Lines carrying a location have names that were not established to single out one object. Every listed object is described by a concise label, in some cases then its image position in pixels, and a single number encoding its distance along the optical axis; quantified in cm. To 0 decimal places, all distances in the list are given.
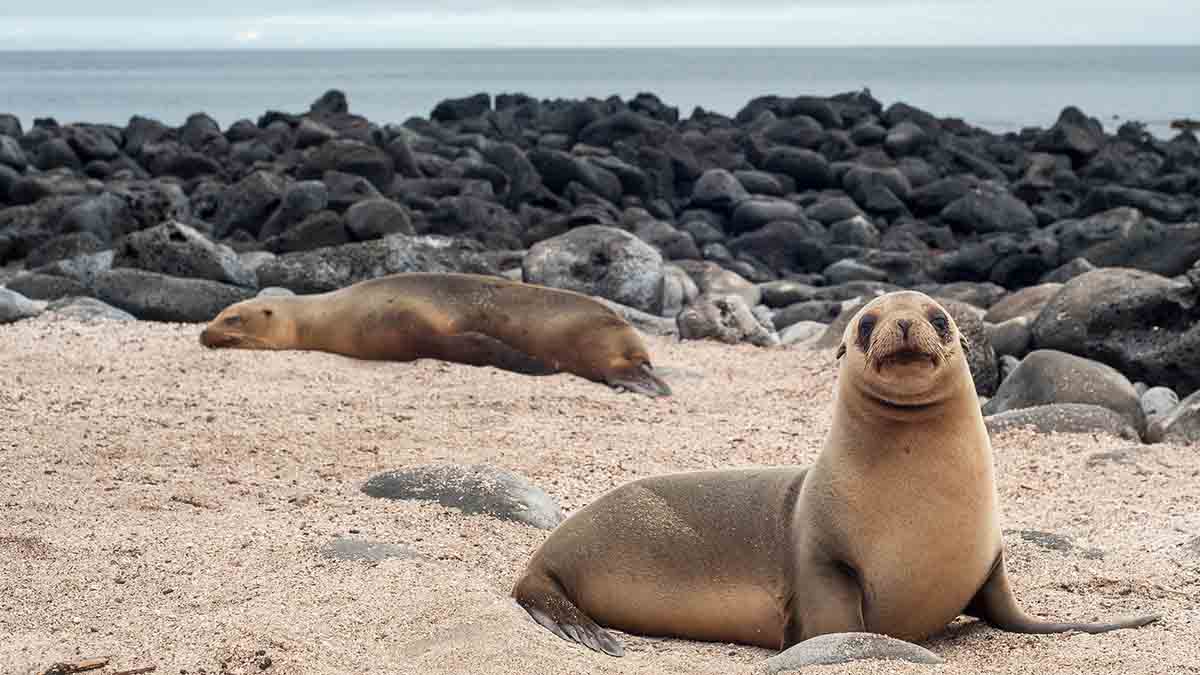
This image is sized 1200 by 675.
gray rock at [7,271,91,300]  1184
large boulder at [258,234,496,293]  1181
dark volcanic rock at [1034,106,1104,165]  2717
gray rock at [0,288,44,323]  1010
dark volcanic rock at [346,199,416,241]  1462
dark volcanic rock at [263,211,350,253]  1477
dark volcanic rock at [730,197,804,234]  1986
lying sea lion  864
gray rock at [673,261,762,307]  1410
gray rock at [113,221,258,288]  1198
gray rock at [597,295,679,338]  1124
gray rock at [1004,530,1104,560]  498
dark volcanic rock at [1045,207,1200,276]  1344
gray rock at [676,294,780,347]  1076
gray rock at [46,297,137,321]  1056
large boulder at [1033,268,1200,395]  898
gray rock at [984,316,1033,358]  979
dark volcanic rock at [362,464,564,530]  515
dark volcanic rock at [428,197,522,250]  1727
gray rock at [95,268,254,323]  1082
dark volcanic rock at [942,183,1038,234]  2050
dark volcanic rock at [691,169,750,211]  2158
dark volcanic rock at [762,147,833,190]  2411
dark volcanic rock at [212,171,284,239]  1755
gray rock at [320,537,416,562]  455
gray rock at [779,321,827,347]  1109
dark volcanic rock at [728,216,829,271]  1767
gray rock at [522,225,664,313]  1217
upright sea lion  387
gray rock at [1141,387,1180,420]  851
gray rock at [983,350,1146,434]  775
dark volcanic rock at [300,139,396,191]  2047
